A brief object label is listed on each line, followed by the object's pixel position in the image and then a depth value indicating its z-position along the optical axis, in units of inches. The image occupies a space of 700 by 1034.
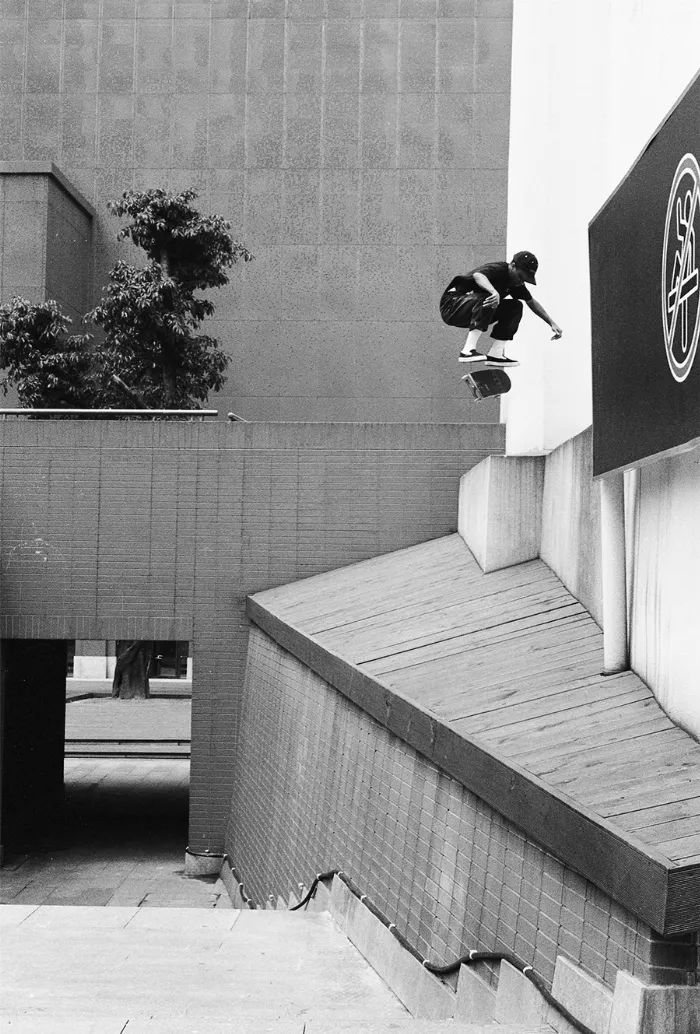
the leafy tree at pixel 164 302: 615.2
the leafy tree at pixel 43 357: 614.9
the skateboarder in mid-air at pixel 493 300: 344.2
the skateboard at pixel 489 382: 401.7
